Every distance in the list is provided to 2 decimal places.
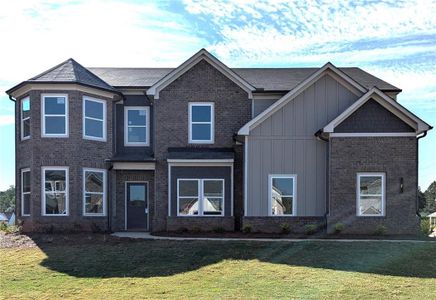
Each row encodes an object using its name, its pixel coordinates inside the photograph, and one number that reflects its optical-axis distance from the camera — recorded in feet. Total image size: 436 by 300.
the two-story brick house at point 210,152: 57.67
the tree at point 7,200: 360.93
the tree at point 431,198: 294.41
